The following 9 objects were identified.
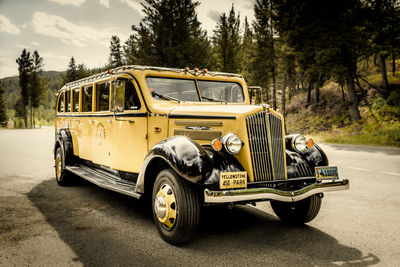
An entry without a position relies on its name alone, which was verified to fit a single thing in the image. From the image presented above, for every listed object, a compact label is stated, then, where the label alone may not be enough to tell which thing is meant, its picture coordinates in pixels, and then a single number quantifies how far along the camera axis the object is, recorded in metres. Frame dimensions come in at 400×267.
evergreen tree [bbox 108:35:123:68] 47.06
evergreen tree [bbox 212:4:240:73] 30.20
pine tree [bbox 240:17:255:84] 27.98
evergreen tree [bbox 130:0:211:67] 21.44
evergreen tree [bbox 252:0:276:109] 26.14
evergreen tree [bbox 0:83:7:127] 46.19
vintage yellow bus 3.35
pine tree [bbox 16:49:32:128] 47.06
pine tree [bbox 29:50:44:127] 48.38
